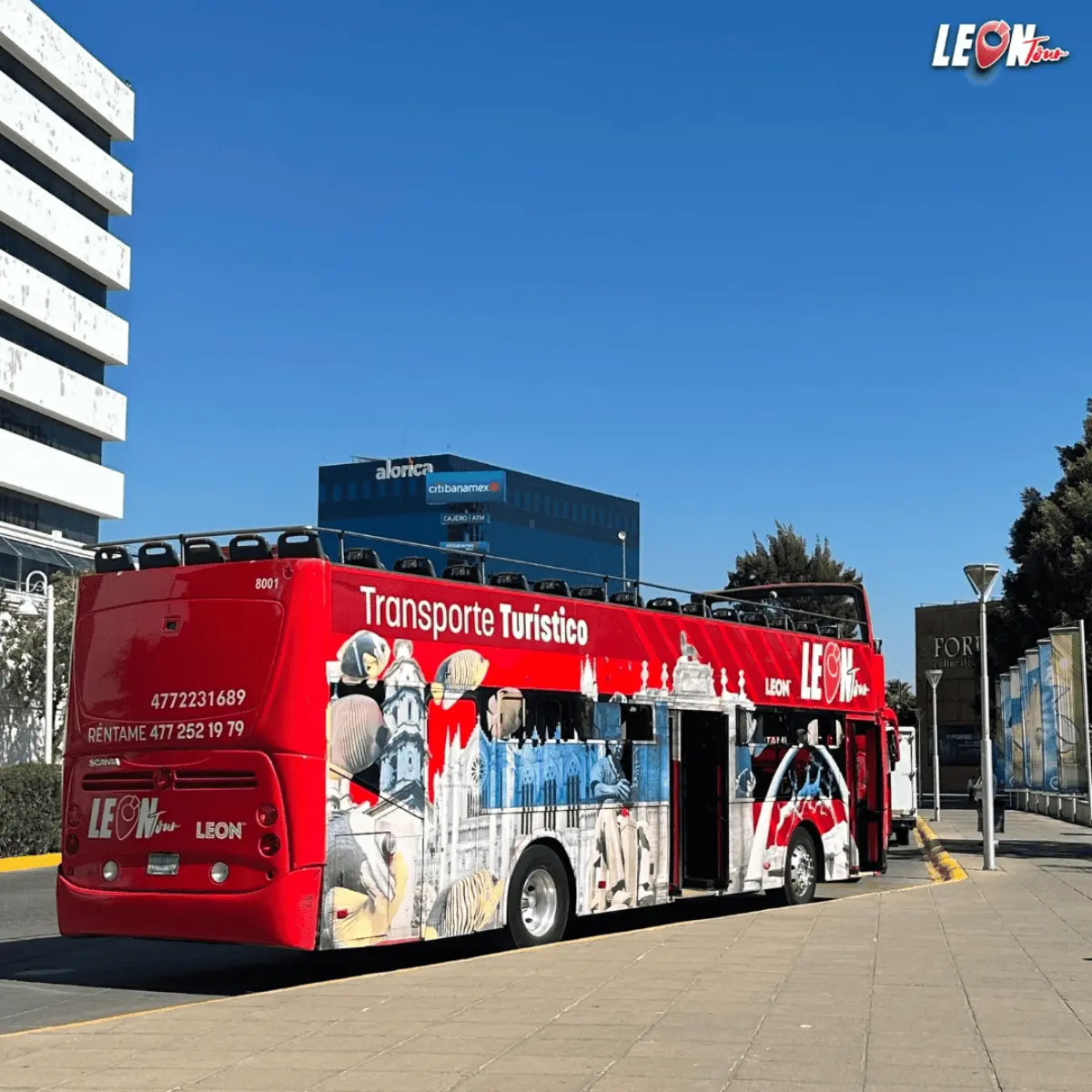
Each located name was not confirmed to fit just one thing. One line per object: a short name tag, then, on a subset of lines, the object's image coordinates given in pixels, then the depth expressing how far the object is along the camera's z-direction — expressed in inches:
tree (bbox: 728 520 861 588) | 2859.3
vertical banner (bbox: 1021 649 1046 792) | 1669.5
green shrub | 1065.5
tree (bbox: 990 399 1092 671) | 1941.4
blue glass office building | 6043.3
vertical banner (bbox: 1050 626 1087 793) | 1487.1
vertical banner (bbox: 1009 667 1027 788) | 1914.4
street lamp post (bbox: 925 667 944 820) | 1801.2
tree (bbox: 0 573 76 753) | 1560.0
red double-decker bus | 460.8
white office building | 2810.0
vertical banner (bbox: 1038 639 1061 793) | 1563.7
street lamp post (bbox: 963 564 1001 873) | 922.1
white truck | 1298.0
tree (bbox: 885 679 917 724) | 4085.6
